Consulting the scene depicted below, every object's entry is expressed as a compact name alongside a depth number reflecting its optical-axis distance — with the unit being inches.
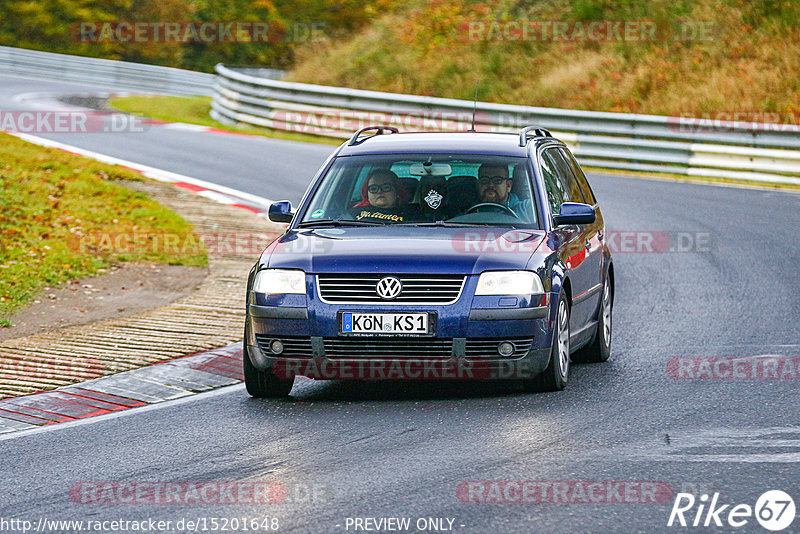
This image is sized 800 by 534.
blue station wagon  639.8
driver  723.4
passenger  723.4
